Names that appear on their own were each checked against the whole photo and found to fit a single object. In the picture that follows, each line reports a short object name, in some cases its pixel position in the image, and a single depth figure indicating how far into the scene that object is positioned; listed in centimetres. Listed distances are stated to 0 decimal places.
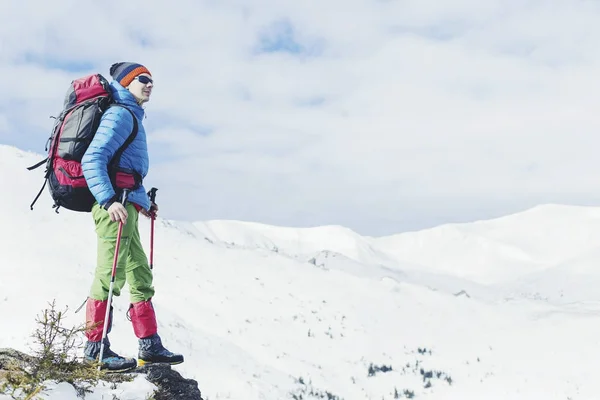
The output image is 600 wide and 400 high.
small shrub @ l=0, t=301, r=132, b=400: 361
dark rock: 493
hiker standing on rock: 467
